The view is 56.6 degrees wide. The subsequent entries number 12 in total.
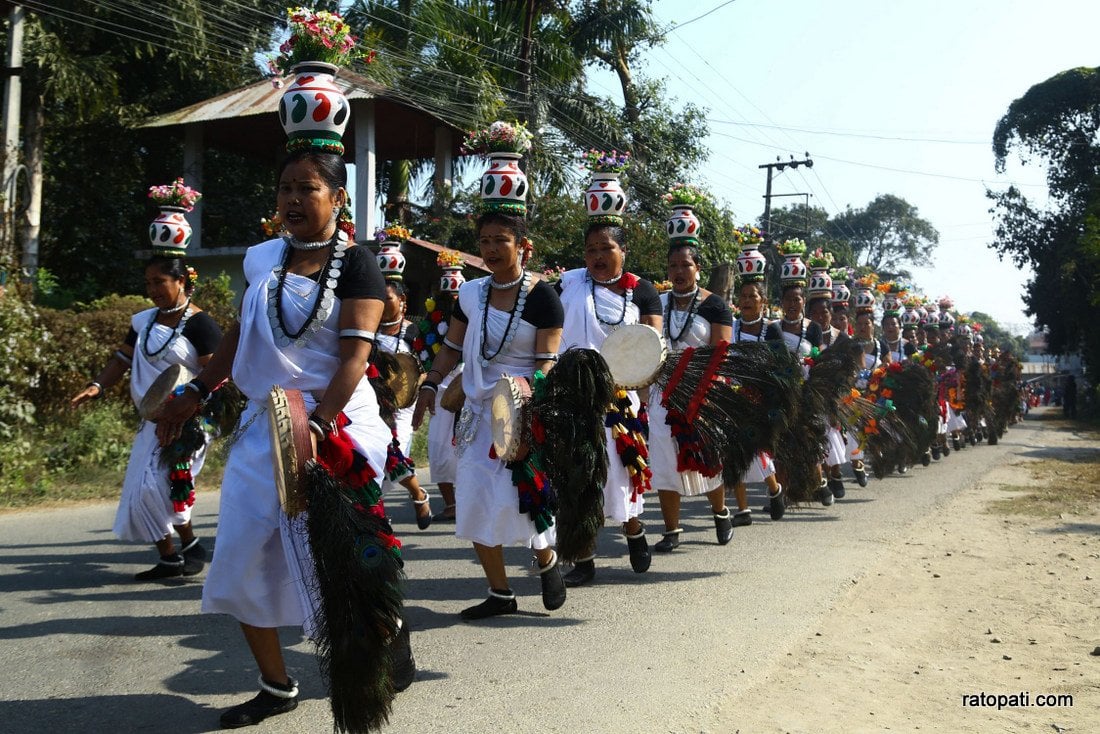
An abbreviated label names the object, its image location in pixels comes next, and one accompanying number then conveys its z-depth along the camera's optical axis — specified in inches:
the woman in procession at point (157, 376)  257.4
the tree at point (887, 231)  3336.6
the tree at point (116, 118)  724.0
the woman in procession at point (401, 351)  331.9
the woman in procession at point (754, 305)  376.8
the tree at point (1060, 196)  1473.9
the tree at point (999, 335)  4689.0
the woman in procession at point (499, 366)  217.3
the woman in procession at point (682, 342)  289.6
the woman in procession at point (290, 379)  151.9
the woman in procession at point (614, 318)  260.7
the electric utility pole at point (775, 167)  1734.7
